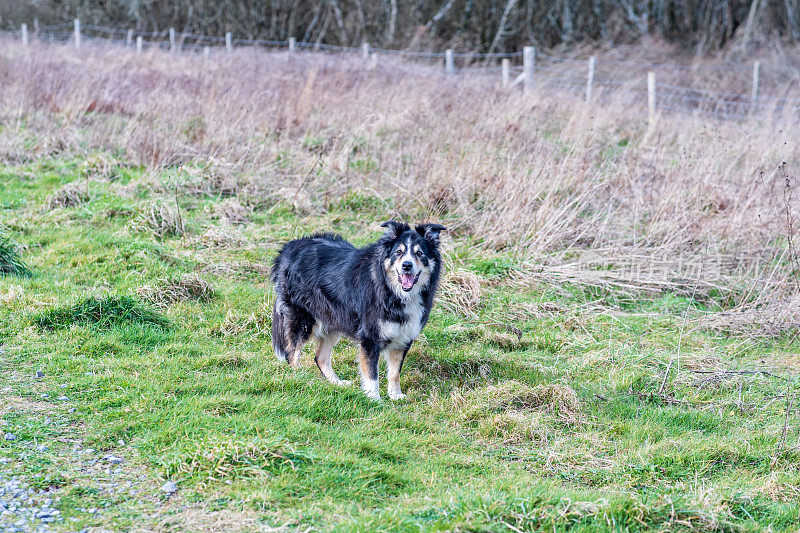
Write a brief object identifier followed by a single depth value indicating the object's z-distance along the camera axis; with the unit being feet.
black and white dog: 36.52
